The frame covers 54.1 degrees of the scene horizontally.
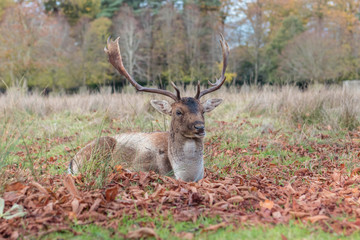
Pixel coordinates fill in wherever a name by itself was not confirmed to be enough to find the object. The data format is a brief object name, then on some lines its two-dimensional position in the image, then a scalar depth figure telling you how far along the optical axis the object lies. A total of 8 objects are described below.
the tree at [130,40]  30.83
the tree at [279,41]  33.94
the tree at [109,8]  37.88
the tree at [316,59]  29.02
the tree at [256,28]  33.62
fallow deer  4.66
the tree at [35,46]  24.44
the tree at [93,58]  31.67
